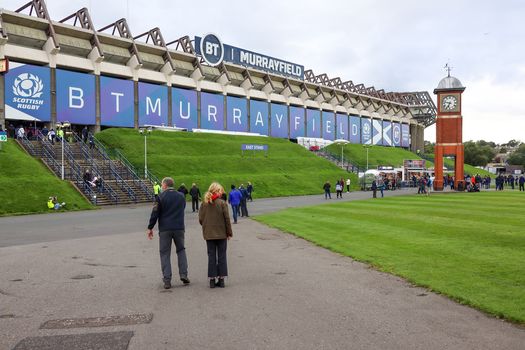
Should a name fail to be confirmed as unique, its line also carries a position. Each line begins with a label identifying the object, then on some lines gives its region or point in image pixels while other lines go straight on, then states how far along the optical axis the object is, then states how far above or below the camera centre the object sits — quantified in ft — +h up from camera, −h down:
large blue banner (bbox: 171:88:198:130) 211.41 +29.44
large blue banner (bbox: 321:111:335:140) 296.10 +29.68
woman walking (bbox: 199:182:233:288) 27.71 -3.31
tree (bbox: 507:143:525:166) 485.15 +12.92
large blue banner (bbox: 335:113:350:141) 307.78 +29.93
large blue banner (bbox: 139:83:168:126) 198.18 +29.47
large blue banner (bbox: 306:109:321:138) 282.77 +29.74
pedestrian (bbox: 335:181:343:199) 125.90 -4.12
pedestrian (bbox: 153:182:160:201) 104.82 -3.23
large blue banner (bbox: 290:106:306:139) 272.10 +28.99
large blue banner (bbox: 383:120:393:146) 350.43 +28.31
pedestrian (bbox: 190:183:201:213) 87.61 -3.73
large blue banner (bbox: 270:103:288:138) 260.62 +29.15
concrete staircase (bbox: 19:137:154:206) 108.06 +1.20
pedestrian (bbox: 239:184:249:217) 76.43 -5.04
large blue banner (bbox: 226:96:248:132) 236.16 +29.82
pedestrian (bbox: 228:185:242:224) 68.59 -3.83
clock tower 154.10 +13.89
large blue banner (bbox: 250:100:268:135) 248.32 +29.58
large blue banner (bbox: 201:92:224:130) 223.30 +29.54
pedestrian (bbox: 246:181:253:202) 111.55 -3.70
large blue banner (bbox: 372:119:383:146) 340.45 +28.17
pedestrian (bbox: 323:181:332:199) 123.34 -4.01
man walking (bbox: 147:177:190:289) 28.27 -2.78
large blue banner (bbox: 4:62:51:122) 155.22 +27.81
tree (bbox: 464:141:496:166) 422.82 +13.95
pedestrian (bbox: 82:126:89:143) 149.28 +12.56
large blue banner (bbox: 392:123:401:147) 360.85 +28.33
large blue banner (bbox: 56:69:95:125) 169.89 +28.29
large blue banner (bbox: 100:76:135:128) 184.24 +28.35
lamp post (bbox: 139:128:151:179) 128.77 +1.85
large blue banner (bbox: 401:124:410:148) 373.34 +28.51
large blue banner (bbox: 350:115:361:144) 320.23 +29.03
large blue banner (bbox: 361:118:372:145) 330.52 +28.83
